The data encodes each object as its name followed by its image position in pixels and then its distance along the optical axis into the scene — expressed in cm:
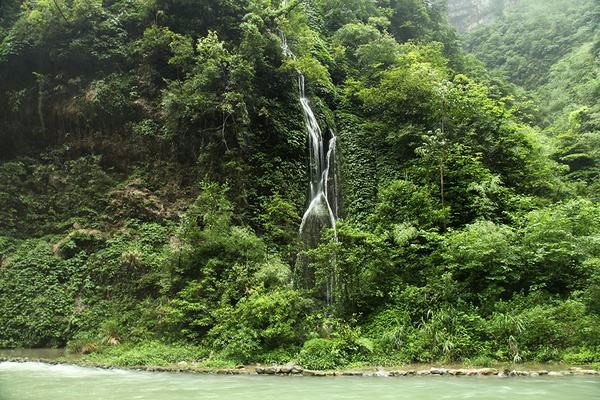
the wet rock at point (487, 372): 1012
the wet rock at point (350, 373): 1083
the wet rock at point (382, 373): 1064
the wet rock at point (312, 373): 1092
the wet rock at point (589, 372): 968
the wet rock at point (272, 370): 1124
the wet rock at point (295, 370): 1110
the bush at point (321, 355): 1151
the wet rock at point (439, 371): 1041
